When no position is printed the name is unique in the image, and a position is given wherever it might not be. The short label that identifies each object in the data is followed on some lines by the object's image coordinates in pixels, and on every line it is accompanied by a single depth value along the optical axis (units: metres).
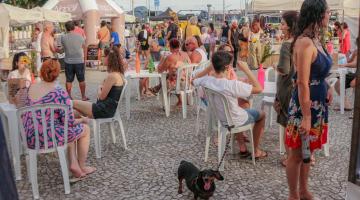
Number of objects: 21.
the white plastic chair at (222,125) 4.05
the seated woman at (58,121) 3.66
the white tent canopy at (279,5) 12.23
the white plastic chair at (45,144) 3.59
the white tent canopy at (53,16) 11.14
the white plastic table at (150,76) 6.43
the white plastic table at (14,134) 4.03
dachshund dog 3.31
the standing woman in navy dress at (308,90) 2.73
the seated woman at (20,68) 5.23
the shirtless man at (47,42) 9.23
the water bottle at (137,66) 7.18
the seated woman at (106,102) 4.65
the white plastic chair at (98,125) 4.60
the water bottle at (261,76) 4.92
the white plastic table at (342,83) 6.65
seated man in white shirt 4.00
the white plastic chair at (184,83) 6.51
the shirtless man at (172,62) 6.70
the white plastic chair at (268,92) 5.01
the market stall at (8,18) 9.04
